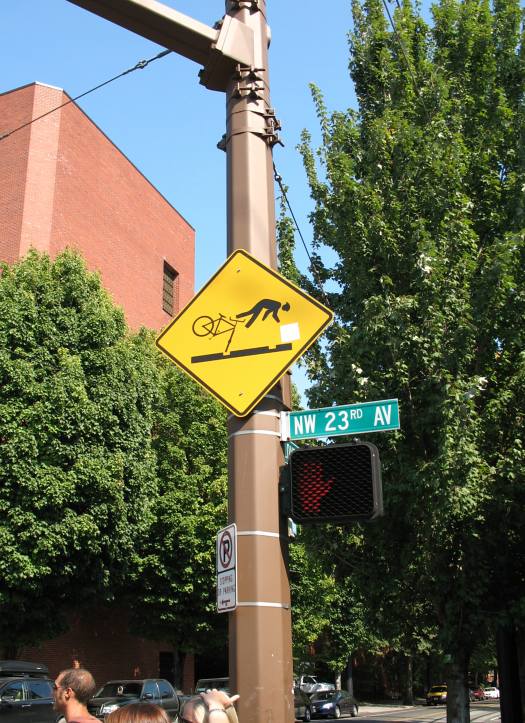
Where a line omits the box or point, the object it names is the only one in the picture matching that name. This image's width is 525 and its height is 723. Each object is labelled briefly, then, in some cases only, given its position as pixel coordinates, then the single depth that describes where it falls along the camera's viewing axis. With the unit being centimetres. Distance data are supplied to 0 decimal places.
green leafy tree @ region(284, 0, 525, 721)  1089
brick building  2727
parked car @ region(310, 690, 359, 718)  3291
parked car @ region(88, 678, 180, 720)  1958
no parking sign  375
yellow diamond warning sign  423
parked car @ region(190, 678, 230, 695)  2139
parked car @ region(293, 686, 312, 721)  2613
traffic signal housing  400
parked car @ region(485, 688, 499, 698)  7972
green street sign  423
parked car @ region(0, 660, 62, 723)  1520
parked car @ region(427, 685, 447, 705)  4916
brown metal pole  358
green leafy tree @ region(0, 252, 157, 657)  1842
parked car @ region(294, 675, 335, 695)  3592
